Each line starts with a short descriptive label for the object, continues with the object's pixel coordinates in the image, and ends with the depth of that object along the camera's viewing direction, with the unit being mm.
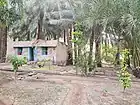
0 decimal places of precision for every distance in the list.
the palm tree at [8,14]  5474
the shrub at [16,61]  5890
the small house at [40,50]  11642
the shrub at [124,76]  4304
